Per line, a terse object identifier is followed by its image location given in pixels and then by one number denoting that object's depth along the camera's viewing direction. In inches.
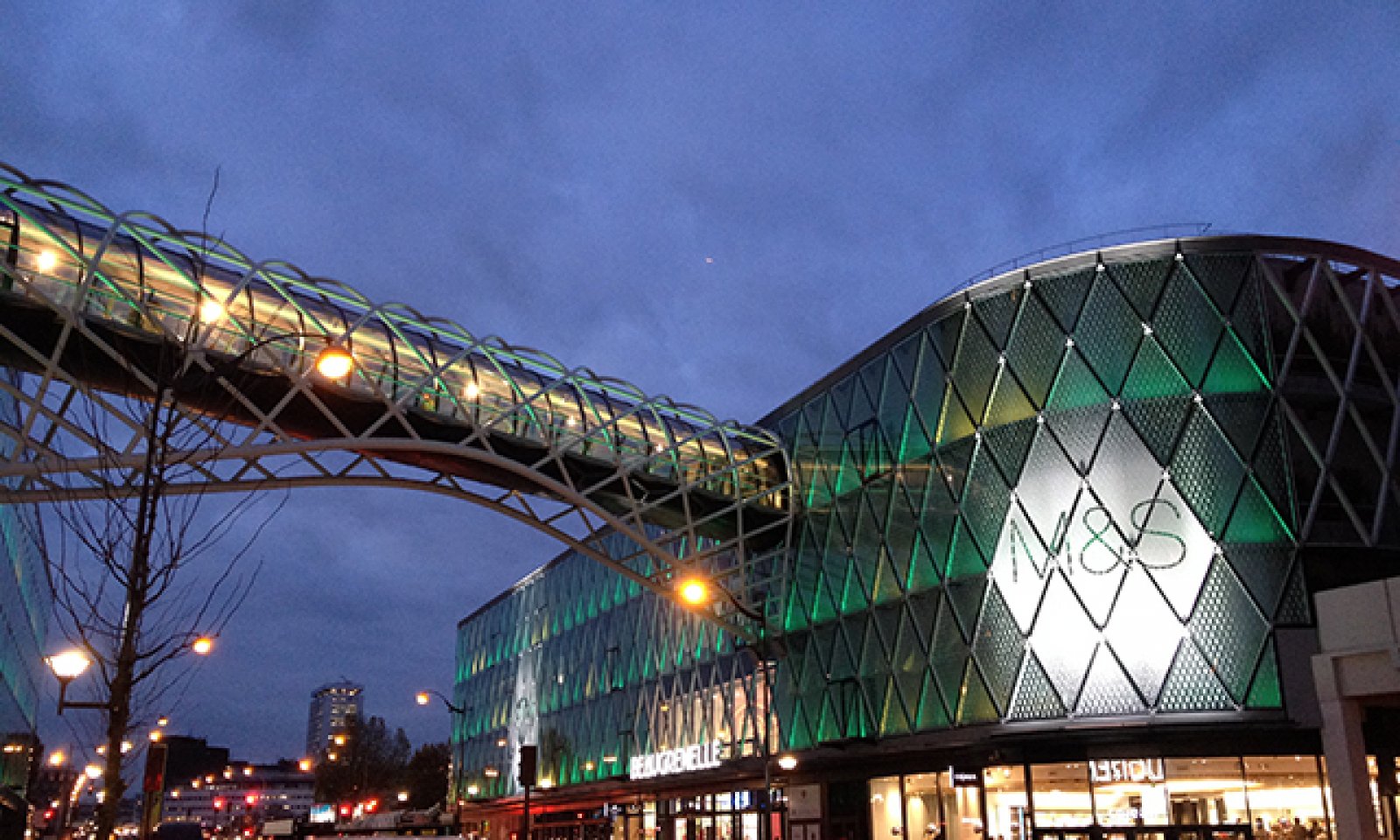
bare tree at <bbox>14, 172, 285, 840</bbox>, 457.7
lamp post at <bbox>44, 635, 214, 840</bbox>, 585.0
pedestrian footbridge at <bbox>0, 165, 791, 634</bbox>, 1135.0
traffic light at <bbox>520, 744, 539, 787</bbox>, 1176.8
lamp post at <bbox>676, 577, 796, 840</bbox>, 992.2
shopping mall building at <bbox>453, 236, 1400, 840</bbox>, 1075.3
